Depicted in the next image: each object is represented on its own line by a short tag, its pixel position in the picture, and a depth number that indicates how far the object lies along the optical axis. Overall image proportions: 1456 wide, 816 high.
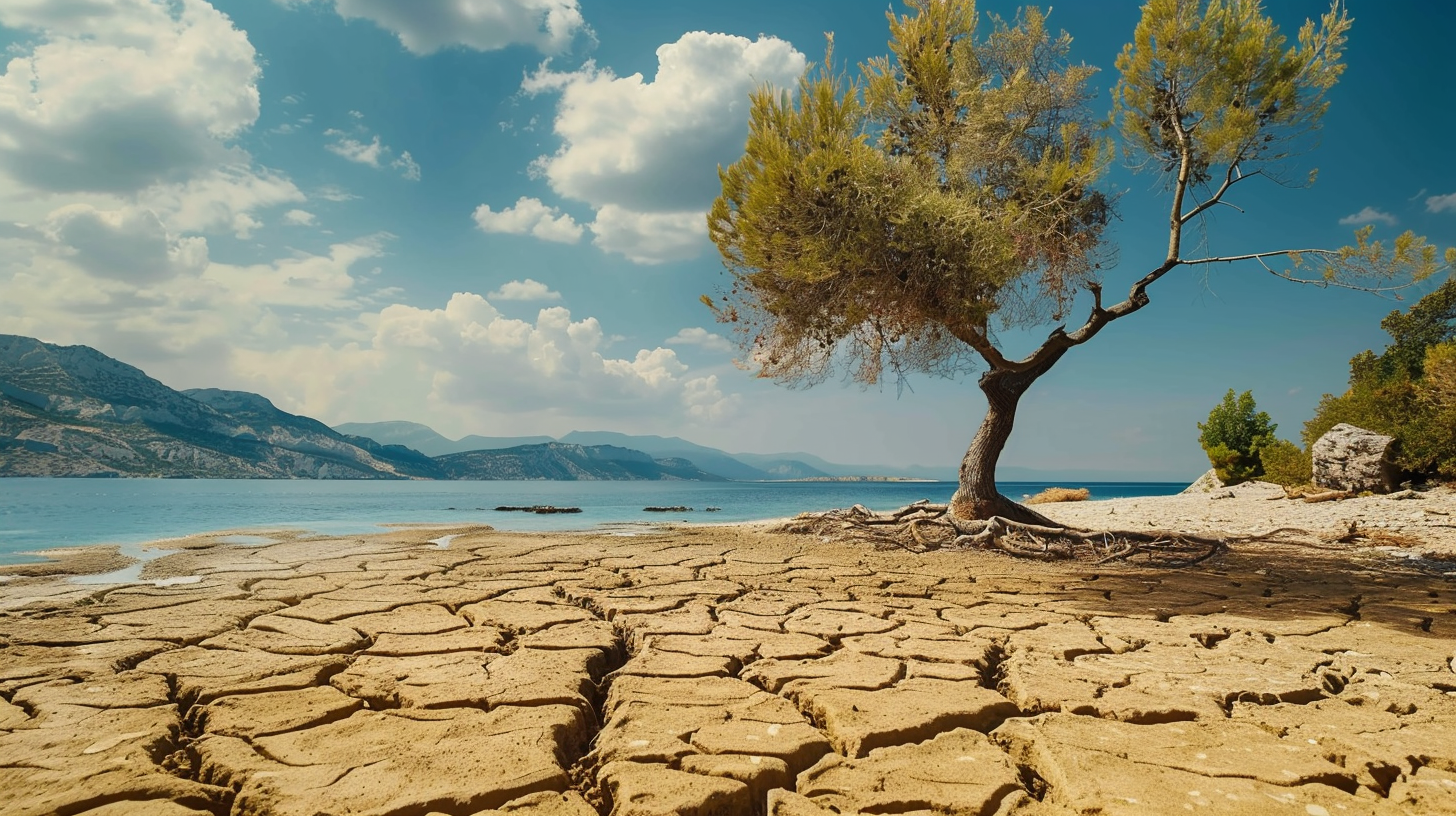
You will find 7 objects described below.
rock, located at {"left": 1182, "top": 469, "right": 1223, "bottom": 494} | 18.96
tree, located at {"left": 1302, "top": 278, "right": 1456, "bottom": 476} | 11.12
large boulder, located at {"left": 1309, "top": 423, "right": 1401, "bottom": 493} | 11.65
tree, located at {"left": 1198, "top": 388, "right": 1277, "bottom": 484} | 18.61
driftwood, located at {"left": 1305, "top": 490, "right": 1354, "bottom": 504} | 11.71
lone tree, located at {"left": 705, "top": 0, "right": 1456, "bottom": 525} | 6.87
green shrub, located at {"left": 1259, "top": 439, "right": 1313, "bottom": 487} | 14.13
